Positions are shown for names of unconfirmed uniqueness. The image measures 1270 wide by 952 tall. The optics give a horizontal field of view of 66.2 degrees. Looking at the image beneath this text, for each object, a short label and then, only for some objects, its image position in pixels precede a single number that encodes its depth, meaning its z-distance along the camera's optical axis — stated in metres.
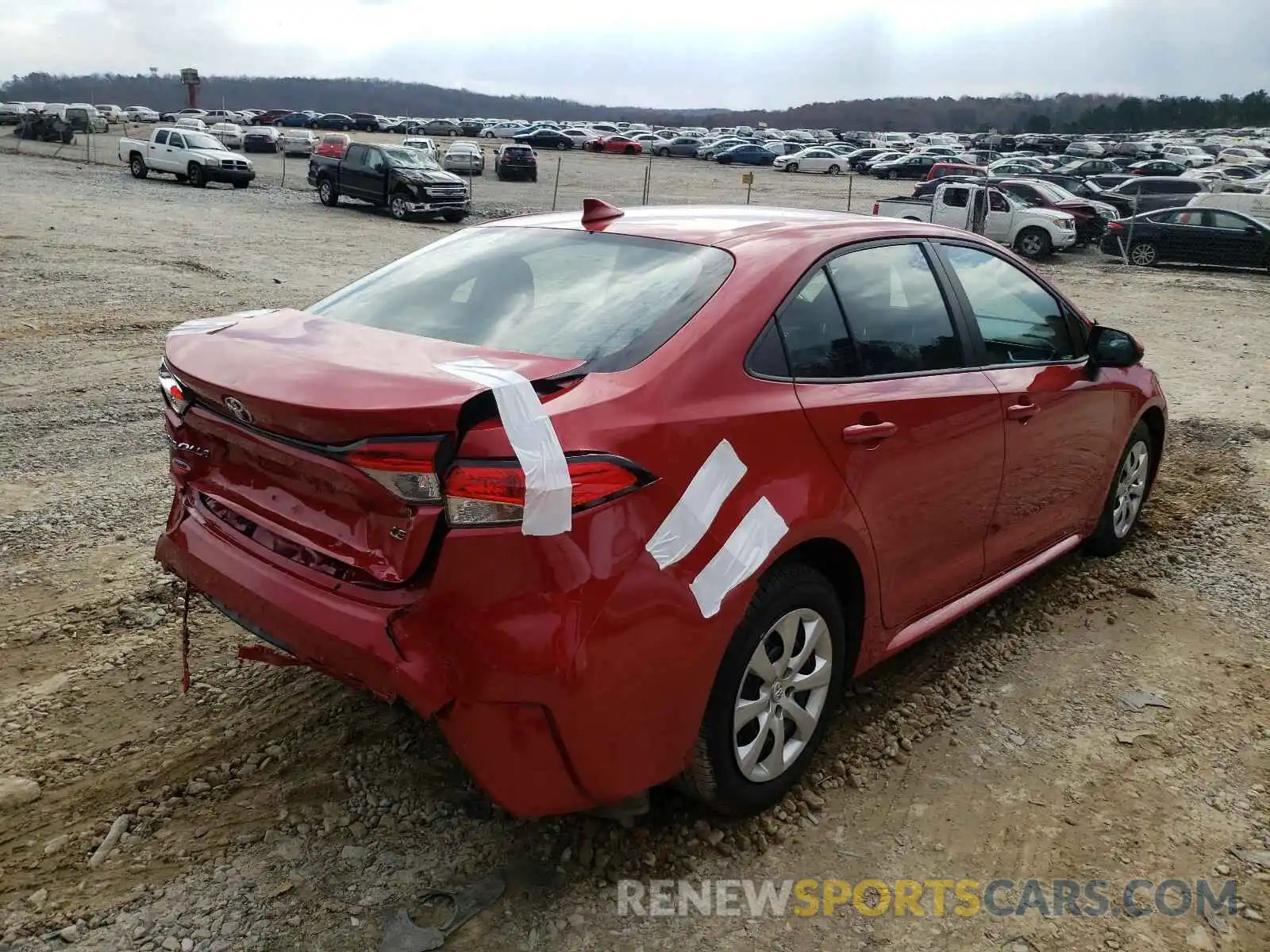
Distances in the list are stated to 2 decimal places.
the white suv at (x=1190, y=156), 52.41
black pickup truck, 23.30
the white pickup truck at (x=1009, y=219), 21.47
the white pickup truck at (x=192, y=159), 28.28
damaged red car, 2.22
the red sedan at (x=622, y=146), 61.44
